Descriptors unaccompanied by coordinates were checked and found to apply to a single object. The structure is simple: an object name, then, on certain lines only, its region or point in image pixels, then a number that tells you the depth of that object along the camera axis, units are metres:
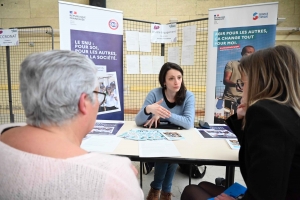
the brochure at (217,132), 1.52
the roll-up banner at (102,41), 2.25
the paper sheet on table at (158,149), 1.14
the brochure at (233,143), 1.28
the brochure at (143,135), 1.44
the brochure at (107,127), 1.59
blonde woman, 0.71
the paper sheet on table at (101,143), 1.22
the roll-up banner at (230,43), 2.28
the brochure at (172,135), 1.46
